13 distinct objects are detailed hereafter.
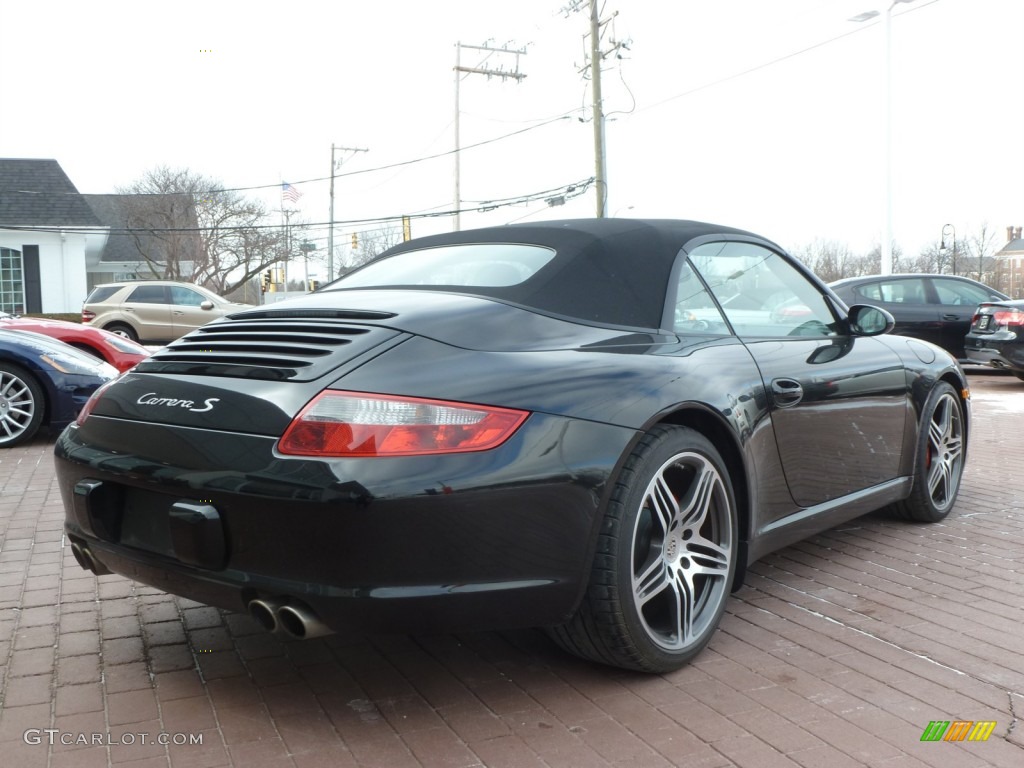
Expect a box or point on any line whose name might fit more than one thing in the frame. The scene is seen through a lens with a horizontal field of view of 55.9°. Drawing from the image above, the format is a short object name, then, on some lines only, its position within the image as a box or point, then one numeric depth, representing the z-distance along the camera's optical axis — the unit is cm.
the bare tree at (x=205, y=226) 4869
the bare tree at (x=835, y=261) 5847
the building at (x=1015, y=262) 5559
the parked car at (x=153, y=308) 2166
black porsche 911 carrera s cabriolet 234
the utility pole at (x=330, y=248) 4354
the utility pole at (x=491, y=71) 3650
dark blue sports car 745
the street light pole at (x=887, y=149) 2147
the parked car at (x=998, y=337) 1155
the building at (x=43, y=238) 3075
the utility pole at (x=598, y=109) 2430
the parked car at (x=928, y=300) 1325
